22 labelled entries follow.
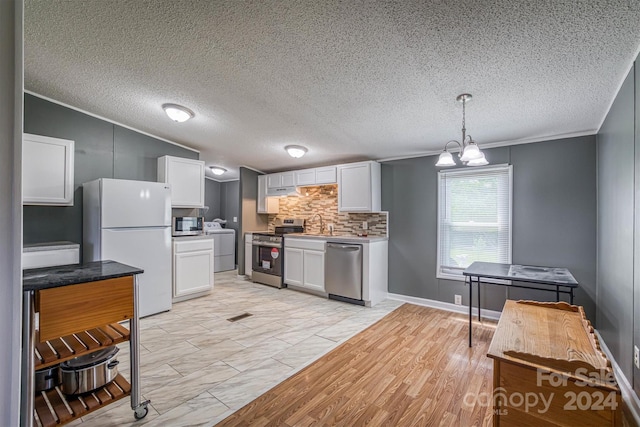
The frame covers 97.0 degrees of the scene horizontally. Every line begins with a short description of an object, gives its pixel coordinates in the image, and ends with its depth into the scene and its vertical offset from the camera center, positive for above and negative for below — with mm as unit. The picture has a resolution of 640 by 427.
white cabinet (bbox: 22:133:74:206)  2980 +448
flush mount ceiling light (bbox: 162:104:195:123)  3143 +1134
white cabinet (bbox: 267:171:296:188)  5410 +662
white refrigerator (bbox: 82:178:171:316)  3281 -216
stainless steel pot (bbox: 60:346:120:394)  1712 -1000
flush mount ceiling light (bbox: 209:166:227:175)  6175 +951
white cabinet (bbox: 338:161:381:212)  4332 +415
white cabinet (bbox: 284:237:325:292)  4543 -840
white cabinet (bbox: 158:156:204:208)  4258 +522
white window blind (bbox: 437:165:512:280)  3541 -48
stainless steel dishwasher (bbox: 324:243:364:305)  4090 -876
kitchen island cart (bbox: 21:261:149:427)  1427 -644
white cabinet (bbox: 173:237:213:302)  4141 -836
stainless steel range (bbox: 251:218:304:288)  5086 -768
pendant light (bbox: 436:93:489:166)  2273 +499
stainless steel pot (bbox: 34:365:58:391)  1740 -1048
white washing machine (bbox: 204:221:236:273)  6445 -782
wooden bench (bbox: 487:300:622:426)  1184 -742
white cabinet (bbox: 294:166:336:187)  4809 +660
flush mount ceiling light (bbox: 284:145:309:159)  4156 +930
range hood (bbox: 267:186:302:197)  5387 +428
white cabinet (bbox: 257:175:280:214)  5949 +254
